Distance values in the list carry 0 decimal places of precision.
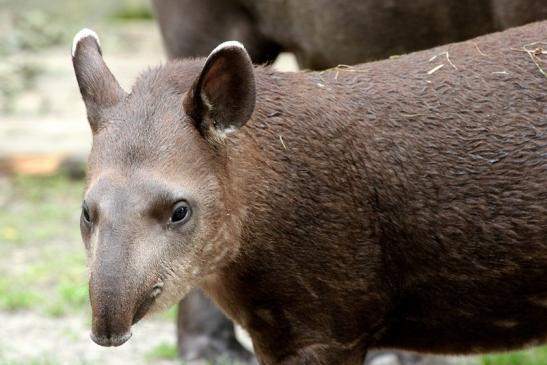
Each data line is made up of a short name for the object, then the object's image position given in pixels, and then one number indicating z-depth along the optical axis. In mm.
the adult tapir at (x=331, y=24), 13781
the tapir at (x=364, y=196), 9484
